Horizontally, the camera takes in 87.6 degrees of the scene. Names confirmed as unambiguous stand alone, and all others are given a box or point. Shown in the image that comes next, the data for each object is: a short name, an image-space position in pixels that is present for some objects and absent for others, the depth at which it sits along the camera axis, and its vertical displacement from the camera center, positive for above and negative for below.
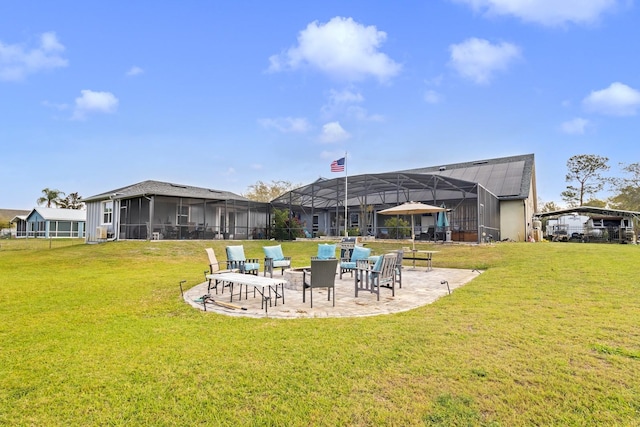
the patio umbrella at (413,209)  12.63 +0.77
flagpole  19.77 +3.73
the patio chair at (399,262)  7.56 -0.75
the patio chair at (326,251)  10.07 -0.65
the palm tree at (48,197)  48.09 +4.75
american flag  19.50 +3.78
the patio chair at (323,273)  5.84 -0.77
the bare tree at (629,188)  28.72 +3.62
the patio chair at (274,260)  8.77 -0.83
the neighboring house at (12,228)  41.91 +0.27
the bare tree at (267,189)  40.81 +4.98
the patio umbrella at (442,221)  18.92 +0.48
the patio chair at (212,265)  7.88 -0.85
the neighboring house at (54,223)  35.75 +0.77
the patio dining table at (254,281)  5.66 -0.91
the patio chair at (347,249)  10.88 -0.63
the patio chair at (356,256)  9.20 -0.76
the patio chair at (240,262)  8.49 -0.85
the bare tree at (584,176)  30.45 +5.04
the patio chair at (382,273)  6.36 -0.85
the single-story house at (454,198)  18.66 +2.23
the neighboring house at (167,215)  19.62 +0.99
